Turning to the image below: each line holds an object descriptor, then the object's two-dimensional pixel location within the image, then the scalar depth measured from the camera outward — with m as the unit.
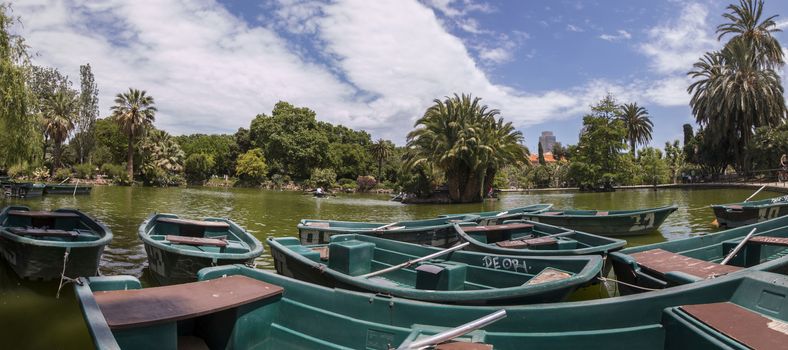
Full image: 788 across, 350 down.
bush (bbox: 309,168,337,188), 62.47
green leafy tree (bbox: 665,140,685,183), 64.38
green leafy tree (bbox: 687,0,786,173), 45.16
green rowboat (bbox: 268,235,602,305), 4.91
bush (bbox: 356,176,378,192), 66.06
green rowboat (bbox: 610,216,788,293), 5.86
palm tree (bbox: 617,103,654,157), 74.75
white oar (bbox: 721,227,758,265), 7.40
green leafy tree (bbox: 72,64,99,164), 63.06
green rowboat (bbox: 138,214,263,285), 7.85
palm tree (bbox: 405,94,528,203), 37.50
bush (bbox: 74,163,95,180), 55.78
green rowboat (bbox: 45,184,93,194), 33.38
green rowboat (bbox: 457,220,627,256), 8.44
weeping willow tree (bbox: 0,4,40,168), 13.68
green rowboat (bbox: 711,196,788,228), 16.12
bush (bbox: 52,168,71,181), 53.50
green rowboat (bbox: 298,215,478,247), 12.27
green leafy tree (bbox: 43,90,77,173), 49.88
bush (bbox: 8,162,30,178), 17.22
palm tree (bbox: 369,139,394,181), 74.31
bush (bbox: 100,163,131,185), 55.50
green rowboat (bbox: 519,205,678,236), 16.05
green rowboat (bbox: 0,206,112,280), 7.98
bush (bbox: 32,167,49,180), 48.62
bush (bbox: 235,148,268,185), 67.99
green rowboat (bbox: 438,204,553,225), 15.49
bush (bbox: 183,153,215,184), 69.44
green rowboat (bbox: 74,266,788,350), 3.34
